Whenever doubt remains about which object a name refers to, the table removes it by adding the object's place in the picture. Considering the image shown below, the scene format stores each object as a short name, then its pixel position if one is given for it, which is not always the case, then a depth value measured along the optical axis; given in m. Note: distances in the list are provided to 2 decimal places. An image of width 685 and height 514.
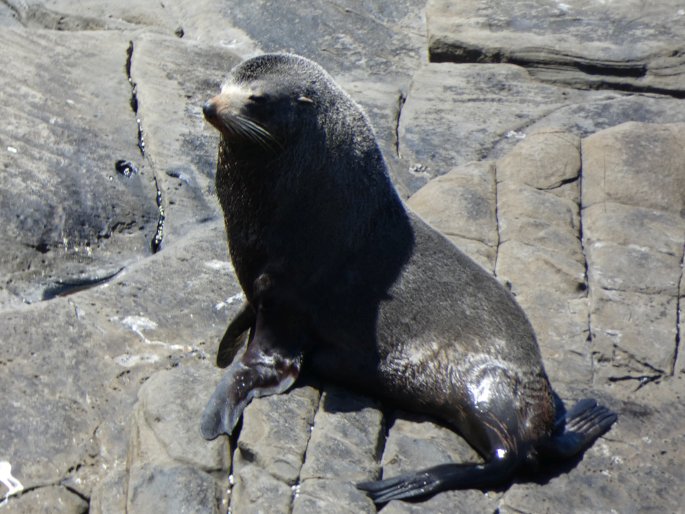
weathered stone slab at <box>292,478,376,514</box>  9.70
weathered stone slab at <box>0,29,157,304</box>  15.72
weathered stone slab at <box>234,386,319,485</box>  10.11
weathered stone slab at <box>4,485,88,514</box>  11.34
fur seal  11.17
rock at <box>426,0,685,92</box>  21.08
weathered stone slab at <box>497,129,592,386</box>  12.59
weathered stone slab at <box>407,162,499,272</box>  14.17
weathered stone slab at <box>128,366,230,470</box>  10.43
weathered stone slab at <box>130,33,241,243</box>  17.23
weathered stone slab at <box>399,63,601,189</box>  18.97
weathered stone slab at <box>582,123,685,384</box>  12.64
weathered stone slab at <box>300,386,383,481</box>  10.12
